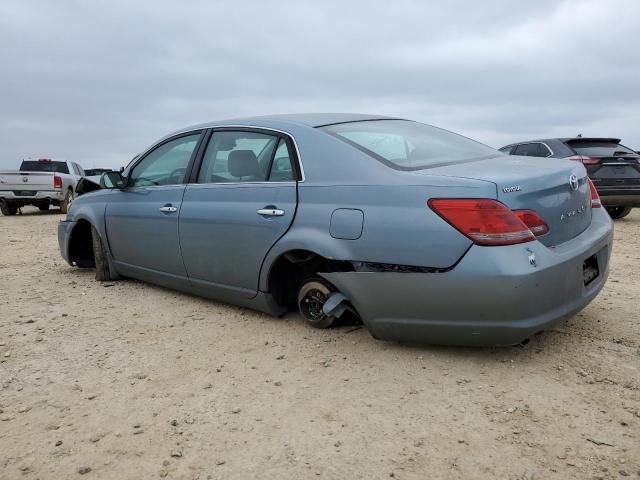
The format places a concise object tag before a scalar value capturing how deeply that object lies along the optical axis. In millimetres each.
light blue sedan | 2670
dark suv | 9102
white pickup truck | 15539
